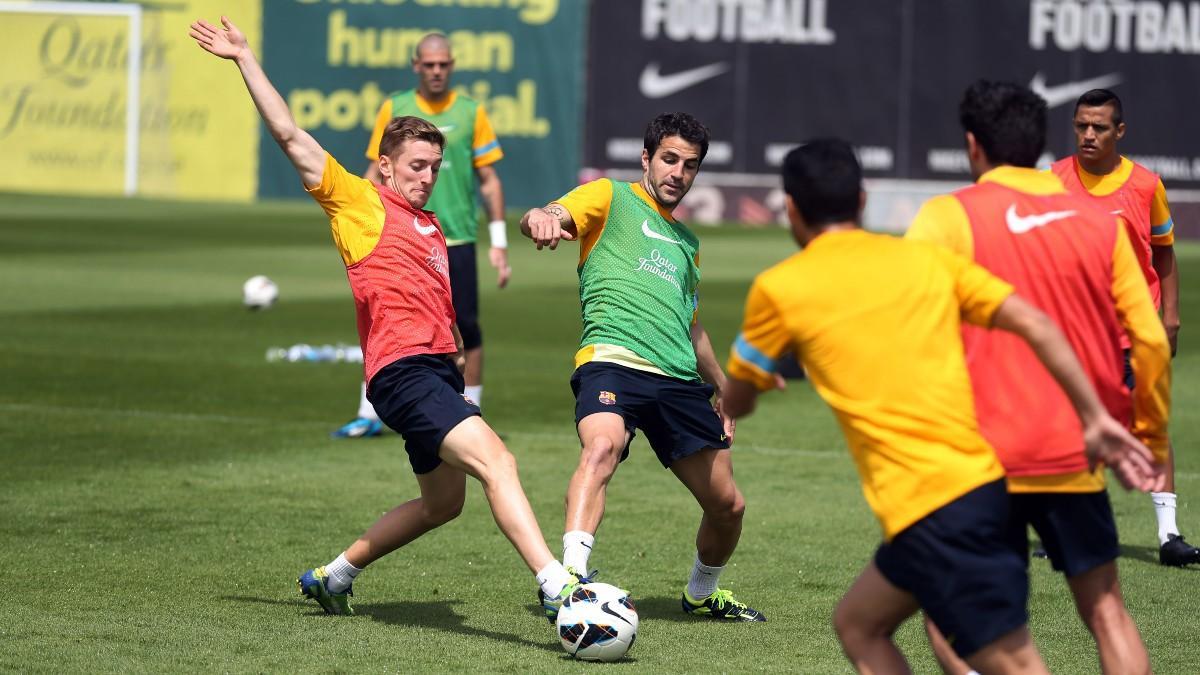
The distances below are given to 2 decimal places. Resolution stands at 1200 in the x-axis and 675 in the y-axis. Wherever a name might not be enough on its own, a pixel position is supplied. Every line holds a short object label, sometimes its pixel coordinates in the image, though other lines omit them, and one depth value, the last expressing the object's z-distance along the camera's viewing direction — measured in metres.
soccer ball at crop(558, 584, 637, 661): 12.41
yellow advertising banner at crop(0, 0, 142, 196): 72.19
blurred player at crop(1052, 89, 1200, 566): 15.55
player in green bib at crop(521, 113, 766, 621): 13.98
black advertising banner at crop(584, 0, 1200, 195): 66.19
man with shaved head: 23.61
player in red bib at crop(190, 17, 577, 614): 13.17
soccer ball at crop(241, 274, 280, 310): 36.47
